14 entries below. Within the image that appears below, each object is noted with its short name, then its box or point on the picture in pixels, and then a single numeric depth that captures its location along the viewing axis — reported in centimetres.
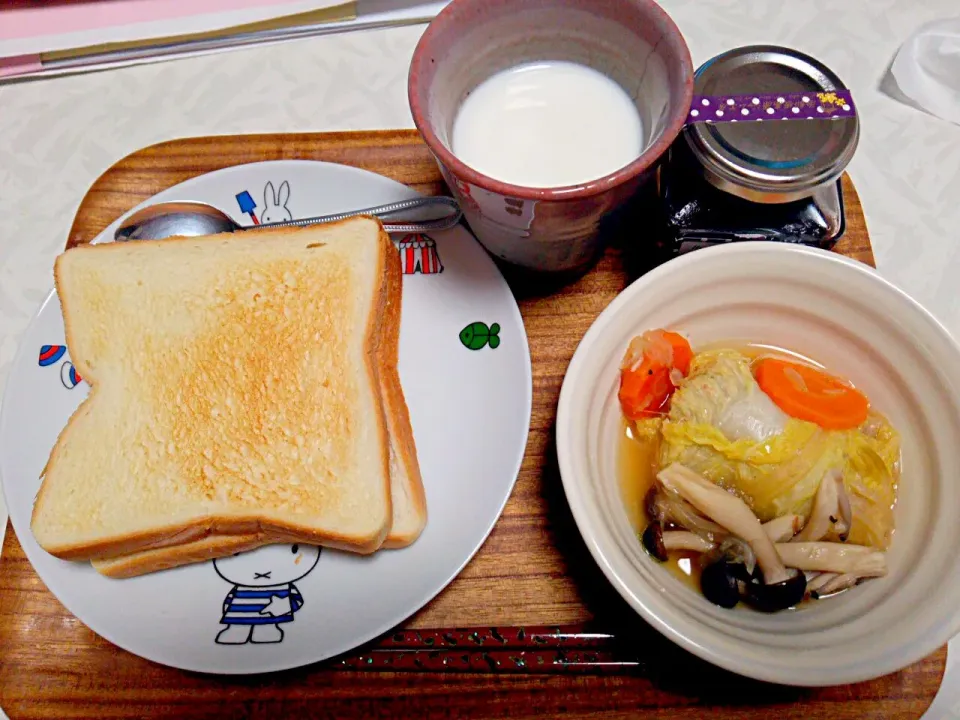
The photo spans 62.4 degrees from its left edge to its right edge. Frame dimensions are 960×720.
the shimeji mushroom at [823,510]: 26
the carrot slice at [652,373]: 27
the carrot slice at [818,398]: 27
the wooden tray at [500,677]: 27
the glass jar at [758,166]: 26
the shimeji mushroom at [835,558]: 25
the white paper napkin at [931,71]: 37
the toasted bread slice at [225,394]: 29
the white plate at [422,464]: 27
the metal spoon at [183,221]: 33
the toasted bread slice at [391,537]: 28
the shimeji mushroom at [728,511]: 25
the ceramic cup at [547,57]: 25
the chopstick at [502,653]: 27
